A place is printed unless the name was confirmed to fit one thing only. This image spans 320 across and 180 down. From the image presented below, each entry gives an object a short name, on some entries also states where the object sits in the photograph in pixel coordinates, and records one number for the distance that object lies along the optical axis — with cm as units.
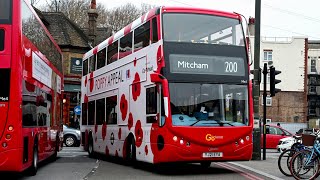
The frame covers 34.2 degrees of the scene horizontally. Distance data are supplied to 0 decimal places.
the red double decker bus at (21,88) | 1063
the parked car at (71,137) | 3011
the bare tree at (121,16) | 6228
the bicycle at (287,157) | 1287
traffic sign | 4003
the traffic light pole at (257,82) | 1889
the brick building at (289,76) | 6769
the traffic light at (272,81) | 1864
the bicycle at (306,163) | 1213
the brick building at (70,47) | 4541
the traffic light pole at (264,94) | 1903
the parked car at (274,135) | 2884
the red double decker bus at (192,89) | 1286
